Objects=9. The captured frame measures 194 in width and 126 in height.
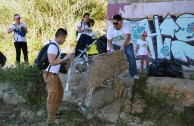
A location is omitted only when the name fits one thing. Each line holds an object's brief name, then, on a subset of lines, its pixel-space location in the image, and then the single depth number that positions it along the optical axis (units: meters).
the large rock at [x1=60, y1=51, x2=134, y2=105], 6.03
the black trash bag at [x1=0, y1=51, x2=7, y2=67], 8.49
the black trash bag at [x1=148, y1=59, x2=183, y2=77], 7.54
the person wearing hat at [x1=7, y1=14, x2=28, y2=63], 9.82
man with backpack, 5.79
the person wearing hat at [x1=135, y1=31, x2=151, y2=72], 9.54
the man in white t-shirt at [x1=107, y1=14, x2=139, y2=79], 6.81
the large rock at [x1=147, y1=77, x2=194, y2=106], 6.26
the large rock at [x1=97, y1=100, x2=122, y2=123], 6.52
